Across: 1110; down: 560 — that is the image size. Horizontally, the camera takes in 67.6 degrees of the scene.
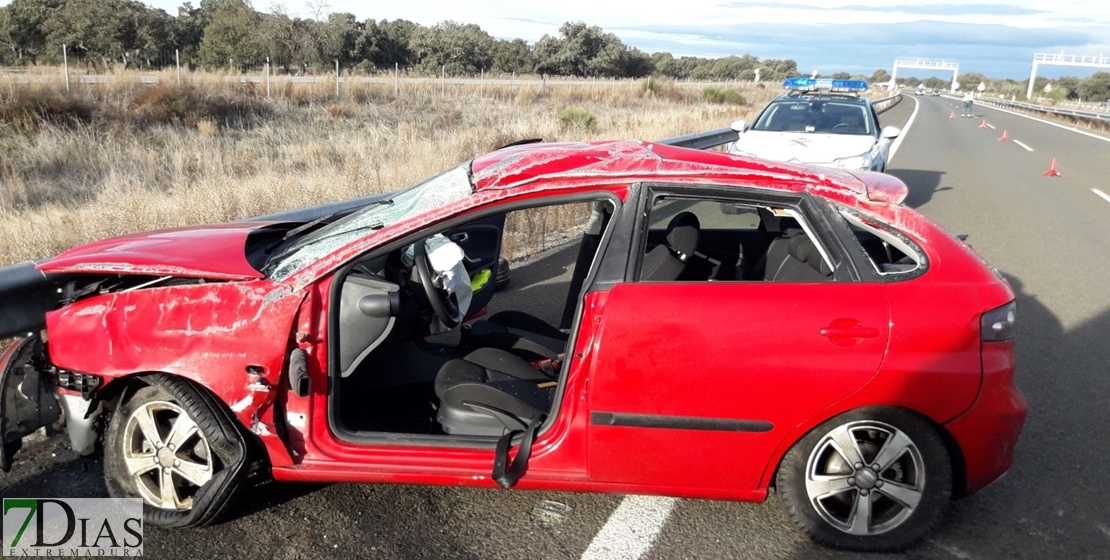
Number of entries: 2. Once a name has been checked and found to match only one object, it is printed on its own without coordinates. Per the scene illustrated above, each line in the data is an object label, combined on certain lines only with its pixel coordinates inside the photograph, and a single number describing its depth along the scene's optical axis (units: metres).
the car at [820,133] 10.23
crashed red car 2.93
